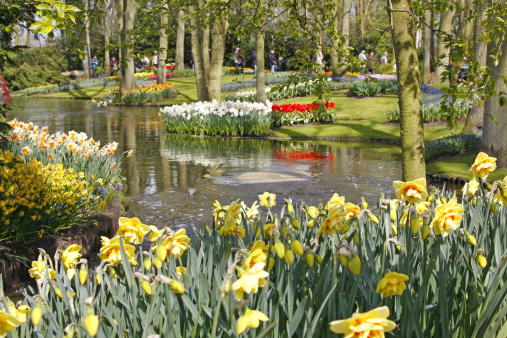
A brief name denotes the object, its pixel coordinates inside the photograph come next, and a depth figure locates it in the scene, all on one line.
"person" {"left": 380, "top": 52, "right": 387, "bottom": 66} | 38.94
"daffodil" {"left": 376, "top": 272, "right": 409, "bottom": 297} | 1.72
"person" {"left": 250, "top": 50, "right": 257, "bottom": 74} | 36.01
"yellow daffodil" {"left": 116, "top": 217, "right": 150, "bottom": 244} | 2.09
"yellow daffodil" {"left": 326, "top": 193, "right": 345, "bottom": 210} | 3.13
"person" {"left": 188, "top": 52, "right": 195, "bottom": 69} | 45.46
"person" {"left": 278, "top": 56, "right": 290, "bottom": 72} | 44.03
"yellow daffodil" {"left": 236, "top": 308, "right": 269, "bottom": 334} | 1.42
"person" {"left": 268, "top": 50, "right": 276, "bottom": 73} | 39.15
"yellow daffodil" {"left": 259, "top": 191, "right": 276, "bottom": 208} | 3.01
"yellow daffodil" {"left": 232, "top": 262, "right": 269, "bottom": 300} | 1.47
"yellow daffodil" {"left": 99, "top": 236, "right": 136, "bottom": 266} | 2.06
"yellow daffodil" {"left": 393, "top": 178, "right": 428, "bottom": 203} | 2.27
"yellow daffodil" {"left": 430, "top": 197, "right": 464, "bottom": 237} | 2.11
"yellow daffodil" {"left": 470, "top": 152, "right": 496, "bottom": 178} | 2.83
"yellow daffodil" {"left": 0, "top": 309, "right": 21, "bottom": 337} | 1.36
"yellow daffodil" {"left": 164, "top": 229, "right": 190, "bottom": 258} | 2.15
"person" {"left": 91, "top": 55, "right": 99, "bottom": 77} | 45.31
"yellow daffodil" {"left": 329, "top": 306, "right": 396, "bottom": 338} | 1.35
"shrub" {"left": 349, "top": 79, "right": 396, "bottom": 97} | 21.83
